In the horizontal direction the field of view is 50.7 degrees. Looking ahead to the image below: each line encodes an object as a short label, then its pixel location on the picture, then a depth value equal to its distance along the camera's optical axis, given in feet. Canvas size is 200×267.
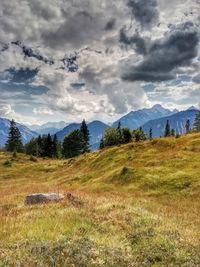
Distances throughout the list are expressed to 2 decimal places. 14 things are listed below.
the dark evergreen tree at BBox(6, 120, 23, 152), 306.86
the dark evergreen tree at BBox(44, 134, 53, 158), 315.19
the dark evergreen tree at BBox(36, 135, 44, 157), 322.52
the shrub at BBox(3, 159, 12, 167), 177.89
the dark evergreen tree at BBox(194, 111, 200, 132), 385.28
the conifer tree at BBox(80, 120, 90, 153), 313.68
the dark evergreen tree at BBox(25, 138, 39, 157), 332.27
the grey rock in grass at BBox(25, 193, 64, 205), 49.51
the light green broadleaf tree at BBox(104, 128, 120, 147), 326.31
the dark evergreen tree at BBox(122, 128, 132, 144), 301.81
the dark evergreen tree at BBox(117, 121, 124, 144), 321.00
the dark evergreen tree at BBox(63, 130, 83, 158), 308.37
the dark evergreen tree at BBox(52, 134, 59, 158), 321.20
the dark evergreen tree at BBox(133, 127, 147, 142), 328.05
